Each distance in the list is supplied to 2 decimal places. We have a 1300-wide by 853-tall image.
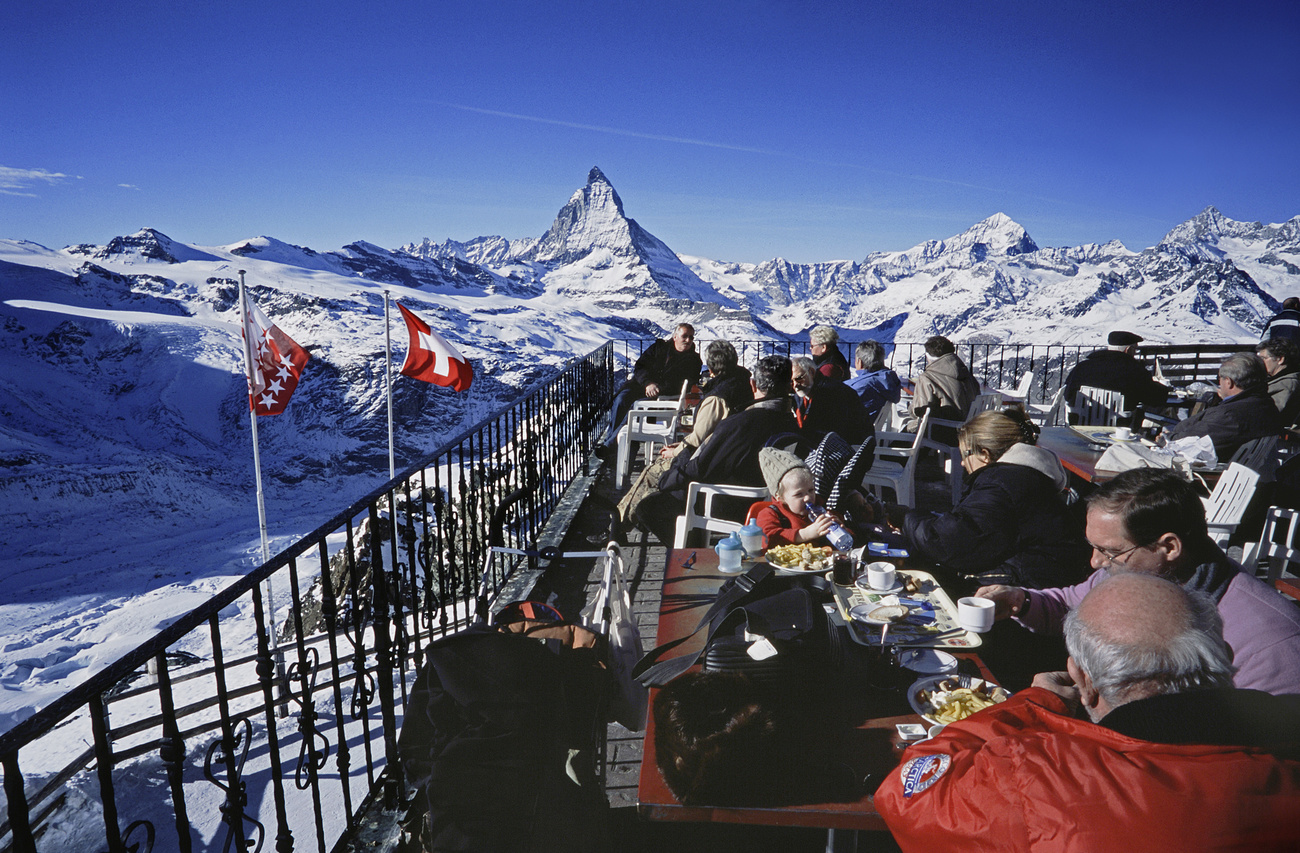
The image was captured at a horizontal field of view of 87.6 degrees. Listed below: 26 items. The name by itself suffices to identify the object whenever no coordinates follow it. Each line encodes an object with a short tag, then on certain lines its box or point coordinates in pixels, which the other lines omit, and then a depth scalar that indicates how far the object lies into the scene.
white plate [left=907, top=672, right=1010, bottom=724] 1.72
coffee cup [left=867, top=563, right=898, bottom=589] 2.33
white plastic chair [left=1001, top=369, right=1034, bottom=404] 7.92
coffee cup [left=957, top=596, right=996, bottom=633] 2.02
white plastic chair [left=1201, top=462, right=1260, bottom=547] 3.42
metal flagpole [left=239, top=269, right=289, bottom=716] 13.98
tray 2.00
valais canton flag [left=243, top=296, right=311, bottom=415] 14.12
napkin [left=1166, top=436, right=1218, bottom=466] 4.04
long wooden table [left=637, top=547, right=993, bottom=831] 1.44
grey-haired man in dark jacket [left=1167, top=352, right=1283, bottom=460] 4.16
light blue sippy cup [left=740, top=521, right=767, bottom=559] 2.80
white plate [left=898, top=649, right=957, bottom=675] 1.89
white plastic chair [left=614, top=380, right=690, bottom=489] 6.01
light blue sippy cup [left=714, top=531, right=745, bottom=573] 2.65
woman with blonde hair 2.61
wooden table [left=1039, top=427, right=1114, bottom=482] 4.13
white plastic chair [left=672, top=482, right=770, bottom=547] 3.92
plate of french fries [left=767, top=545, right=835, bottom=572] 2.57
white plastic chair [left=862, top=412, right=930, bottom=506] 4.75
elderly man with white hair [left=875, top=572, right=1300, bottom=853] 1.05
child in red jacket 3.07
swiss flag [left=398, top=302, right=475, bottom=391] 11.70
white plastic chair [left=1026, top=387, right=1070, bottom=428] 7.09
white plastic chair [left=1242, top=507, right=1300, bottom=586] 3.59
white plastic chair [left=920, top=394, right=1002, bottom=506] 5.26
